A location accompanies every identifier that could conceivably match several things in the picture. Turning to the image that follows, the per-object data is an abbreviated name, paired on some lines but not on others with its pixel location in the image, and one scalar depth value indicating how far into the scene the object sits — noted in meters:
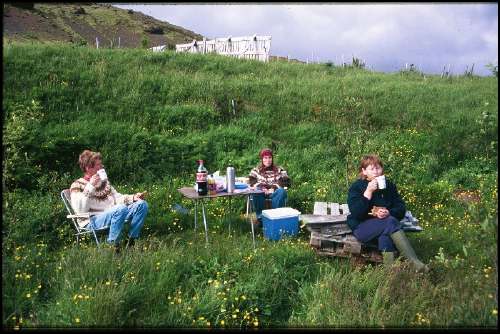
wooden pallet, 5.34
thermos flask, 6.11
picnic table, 5.93
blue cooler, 6.30
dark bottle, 5.97
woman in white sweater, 5.75
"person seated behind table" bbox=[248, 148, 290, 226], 7.20
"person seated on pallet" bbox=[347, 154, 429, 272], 5.10
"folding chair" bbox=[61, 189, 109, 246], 5.72
